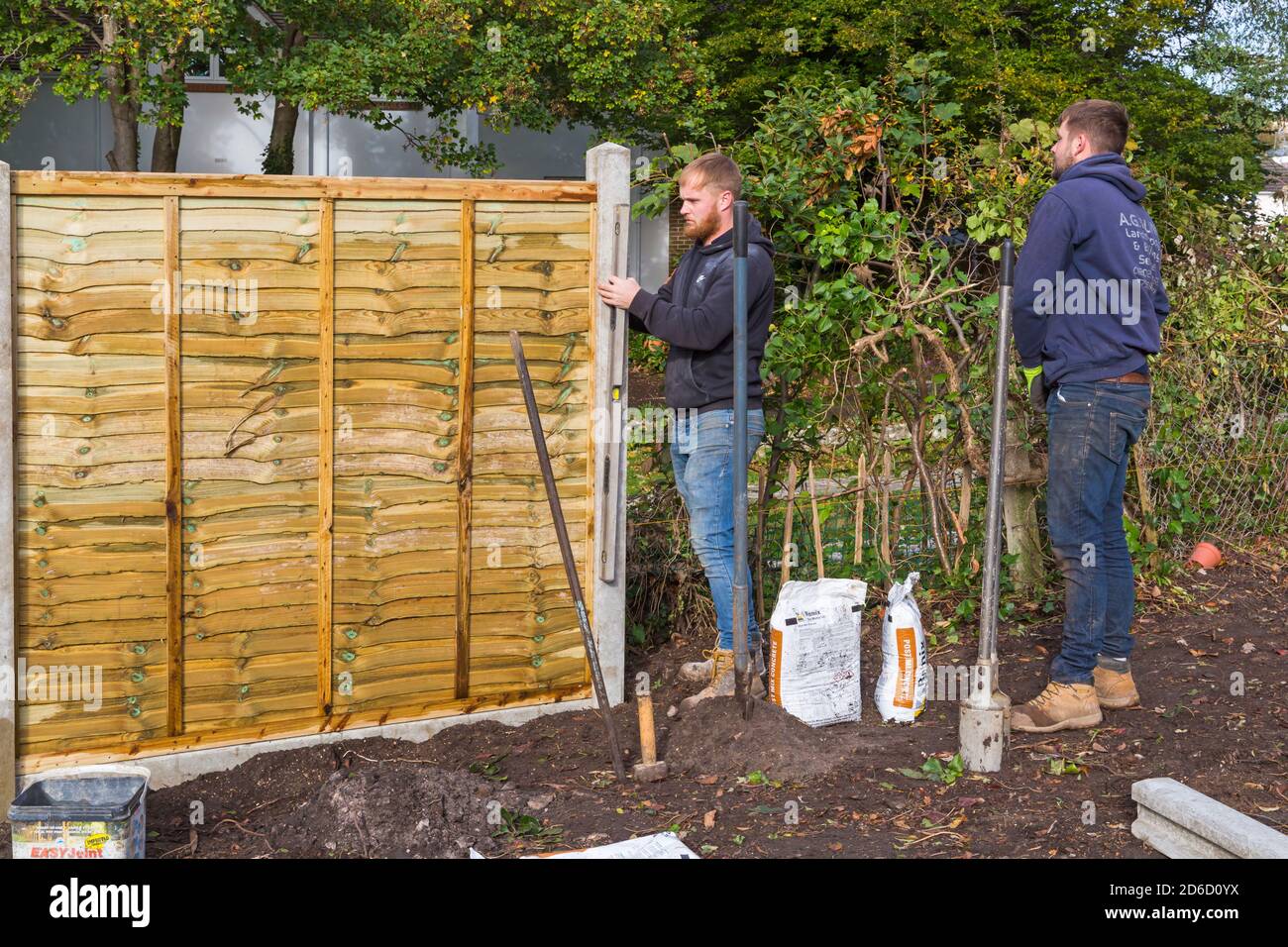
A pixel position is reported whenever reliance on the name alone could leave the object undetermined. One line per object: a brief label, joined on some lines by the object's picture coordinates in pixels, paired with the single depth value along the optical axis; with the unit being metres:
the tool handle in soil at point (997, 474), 4.13
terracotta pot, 6.74
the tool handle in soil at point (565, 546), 4.38
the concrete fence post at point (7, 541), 4.00
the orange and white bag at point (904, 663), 4.75
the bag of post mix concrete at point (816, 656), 4.66
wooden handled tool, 4.32
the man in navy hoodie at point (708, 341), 4.66
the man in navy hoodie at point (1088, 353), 4.31
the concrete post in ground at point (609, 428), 4.89
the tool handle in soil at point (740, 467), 4.27
